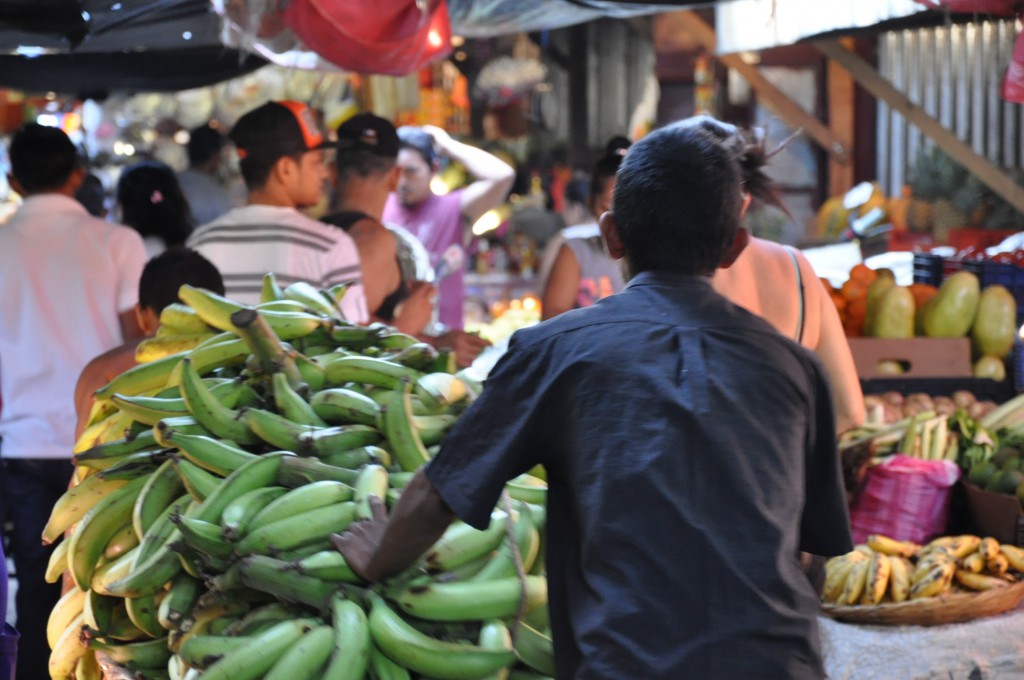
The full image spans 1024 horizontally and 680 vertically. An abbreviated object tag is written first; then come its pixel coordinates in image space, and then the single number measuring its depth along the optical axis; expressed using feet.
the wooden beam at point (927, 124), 21.79
